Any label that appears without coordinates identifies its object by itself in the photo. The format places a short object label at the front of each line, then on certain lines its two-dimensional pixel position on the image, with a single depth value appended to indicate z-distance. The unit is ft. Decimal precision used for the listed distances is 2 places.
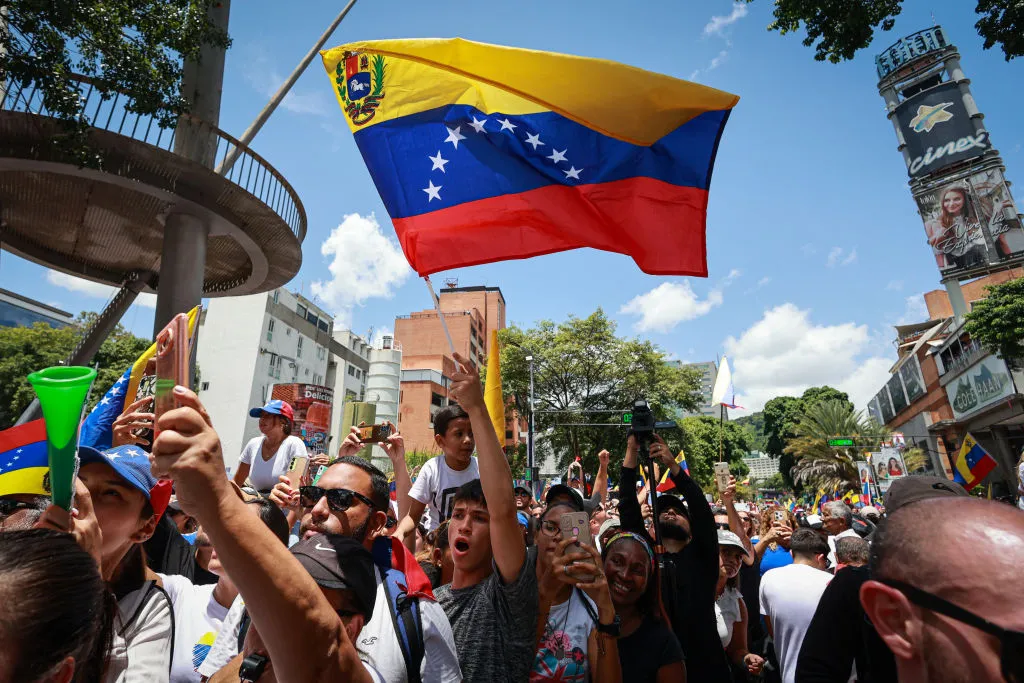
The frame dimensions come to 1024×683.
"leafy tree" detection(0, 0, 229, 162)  21.86
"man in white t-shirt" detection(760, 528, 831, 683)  11.54
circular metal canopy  31.42
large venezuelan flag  13.24
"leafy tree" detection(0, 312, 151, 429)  89.71
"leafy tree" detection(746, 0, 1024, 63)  21.67
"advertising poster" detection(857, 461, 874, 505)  65.46
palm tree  114.62
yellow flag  12.84
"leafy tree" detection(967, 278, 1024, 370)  72.28
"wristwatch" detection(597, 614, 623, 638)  7.62
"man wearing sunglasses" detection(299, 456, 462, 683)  6.24
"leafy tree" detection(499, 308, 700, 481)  96.58
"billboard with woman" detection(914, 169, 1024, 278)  127.24
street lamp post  56.08
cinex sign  138.92
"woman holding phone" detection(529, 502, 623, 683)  7.22
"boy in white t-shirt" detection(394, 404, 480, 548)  12.75
